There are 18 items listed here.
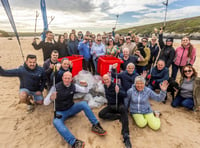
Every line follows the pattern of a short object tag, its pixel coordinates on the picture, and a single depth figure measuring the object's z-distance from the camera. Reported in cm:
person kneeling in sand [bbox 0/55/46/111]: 370
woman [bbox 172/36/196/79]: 479
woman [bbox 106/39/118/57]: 584
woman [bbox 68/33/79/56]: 621
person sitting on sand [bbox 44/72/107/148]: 299
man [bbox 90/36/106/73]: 579
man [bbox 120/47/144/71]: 481
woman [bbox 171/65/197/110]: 390
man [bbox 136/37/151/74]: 544
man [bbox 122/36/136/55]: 573
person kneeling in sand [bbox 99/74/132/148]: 336
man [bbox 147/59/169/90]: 463
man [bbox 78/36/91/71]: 593
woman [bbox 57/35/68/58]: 572
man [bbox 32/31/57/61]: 515
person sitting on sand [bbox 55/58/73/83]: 403
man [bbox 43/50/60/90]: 401
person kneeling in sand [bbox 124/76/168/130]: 328
